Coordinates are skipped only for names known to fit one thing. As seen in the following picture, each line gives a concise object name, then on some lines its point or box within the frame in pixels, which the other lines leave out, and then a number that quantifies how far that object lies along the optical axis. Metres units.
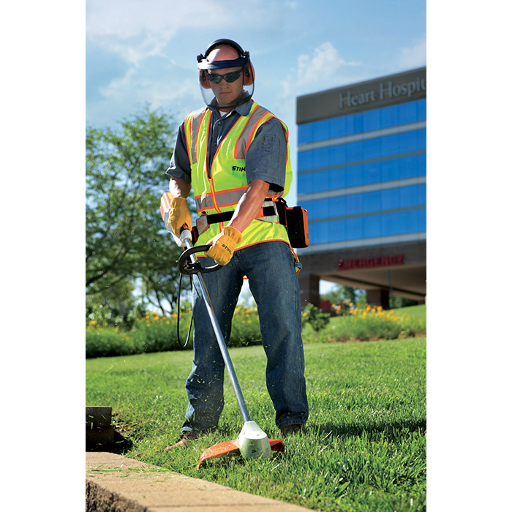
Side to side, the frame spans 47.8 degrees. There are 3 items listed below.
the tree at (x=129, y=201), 21.06
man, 3.47
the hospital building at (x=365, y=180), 43.28
